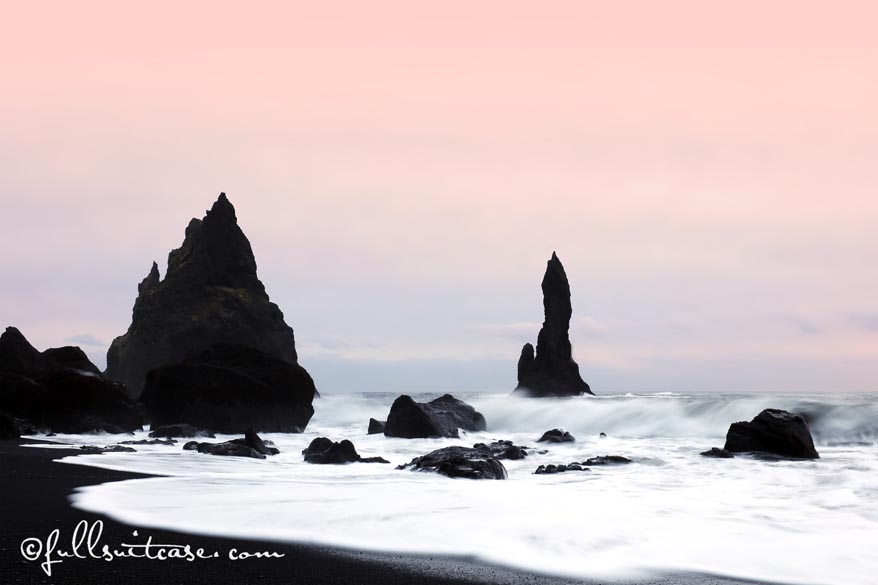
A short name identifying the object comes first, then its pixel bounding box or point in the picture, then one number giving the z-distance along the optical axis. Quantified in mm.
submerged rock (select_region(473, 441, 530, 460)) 21531
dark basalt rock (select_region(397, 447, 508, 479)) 15734
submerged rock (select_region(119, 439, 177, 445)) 23508
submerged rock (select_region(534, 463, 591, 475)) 17859
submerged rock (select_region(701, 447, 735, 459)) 21233
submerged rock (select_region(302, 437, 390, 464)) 19609
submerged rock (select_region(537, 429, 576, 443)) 28734
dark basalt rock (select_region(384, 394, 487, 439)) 30438
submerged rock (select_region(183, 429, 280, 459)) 19953
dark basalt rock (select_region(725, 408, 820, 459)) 21094
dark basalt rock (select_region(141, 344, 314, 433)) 32250
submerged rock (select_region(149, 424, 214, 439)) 26844
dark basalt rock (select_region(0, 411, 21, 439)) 23219
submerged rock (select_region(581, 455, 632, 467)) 19550
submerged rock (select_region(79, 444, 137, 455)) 19031
